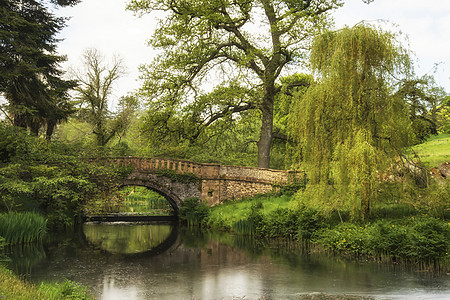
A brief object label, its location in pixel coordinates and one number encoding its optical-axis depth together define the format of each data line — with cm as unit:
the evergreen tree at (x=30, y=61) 1988
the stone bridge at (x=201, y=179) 2412
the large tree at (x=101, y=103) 3578
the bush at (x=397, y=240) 1227
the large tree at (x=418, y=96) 1487
